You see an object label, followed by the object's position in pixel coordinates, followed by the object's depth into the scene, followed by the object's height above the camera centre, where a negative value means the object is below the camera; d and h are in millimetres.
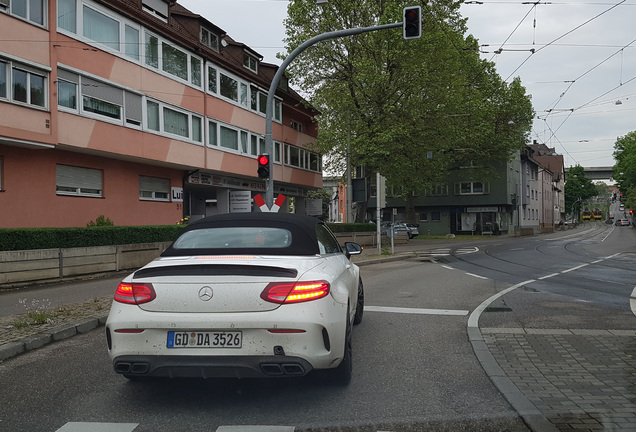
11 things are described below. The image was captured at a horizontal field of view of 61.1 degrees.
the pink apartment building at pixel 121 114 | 16406 +3795
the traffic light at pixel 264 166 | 13719 +1162
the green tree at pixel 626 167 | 69125 +5686
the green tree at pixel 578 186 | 111875 +4717
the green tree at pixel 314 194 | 42212 +1401
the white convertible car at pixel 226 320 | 3949 -809
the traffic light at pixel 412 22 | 12930 +4530
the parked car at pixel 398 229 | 37500 -1404
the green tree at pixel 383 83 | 28312 +6958
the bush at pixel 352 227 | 28953 -948
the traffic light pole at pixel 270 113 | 13281 +2580
